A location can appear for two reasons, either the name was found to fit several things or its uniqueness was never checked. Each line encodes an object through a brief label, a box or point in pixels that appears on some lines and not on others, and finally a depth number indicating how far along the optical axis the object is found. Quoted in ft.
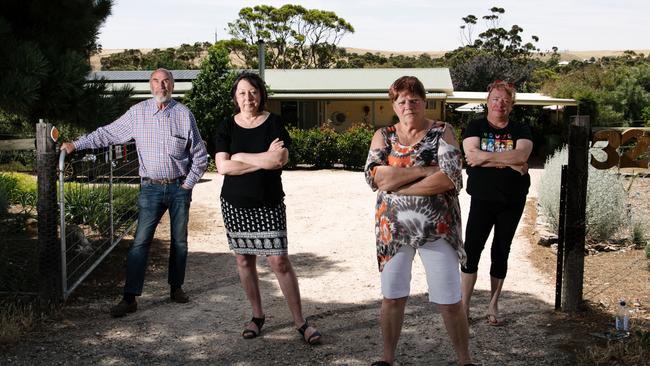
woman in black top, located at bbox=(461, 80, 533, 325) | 14.96
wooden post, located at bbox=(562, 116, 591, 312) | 16.29
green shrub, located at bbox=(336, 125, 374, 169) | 65.87
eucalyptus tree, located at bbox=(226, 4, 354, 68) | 203.10
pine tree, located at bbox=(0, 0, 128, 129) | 17.07
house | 84.94
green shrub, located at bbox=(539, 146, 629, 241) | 25.21
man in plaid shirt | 16.67
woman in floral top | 11.85
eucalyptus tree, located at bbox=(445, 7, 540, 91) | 157.69
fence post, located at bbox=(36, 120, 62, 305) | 16.42
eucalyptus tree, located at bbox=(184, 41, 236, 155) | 66.90
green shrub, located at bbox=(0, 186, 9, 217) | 24.76
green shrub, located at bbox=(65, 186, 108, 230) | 25.48
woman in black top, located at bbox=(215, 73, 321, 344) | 14.24
